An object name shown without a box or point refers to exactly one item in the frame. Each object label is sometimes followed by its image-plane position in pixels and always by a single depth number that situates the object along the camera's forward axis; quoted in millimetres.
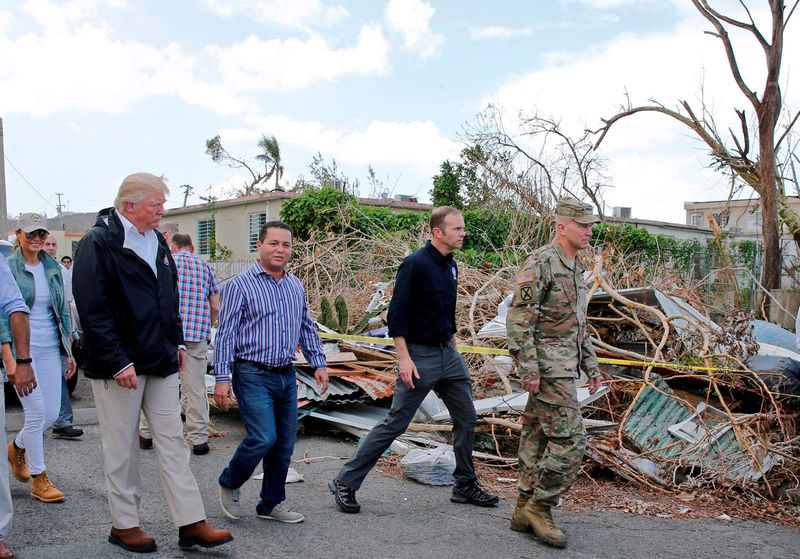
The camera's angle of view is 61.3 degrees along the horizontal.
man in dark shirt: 4746
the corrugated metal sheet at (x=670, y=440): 5594
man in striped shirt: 4188
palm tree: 38938
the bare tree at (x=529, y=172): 17812
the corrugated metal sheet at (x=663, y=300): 7844
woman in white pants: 4781
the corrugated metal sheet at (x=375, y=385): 7160
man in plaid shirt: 6105
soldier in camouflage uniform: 4262
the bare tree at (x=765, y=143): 13414
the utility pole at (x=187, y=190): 44719
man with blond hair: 3582
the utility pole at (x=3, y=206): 11139
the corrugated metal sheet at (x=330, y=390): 7078
